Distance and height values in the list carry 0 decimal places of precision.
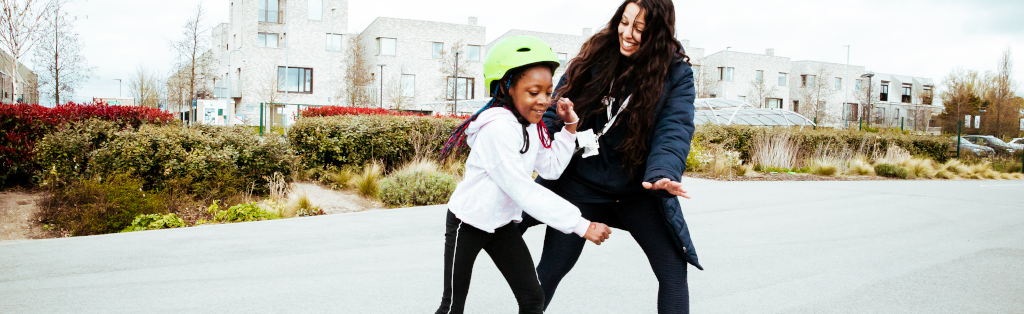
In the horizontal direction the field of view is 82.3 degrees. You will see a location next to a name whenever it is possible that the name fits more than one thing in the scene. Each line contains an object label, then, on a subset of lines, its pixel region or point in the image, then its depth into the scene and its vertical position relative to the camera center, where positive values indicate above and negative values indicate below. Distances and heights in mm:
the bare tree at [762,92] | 50169 +4045
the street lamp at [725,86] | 51159 +4393
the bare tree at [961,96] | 44594 +3670
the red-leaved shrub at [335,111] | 13422 +350
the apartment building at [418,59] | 39750 +4770
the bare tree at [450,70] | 39938 +4015
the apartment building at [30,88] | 21962 +1186
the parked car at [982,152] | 21866 -329
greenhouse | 28302 +1023
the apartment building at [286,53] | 36625 +4569
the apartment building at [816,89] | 51375 +4770
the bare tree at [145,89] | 33906 +1862
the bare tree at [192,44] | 25859 +3447
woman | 2303 +1
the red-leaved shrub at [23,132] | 7152 -186
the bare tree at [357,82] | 38250 +2957
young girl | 2104 -175
